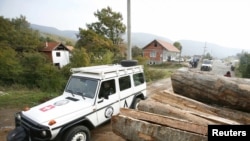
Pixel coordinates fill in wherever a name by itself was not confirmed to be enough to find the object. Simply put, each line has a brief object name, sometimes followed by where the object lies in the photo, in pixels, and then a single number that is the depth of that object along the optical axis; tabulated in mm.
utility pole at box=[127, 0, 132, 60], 9047
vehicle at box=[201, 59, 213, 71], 24891
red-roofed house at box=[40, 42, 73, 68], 30328
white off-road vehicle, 3828
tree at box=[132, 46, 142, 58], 36275
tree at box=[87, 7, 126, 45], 22641
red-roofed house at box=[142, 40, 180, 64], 39047
